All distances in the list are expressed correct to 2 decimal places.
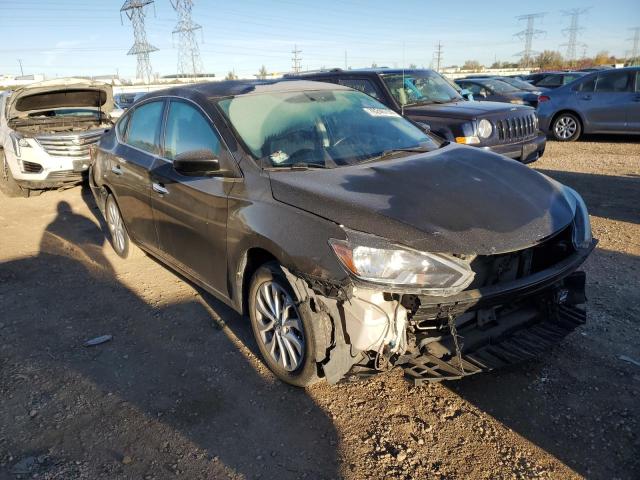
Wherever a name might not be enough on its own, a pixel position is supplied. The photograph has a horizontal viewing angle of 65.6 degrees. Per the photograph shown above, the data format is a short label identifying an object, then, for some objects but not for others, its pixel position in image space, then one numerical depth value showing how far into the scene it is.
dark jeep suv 7.10
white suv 8.21
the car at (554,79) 18.38
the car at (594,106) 10.73
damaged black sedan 2.49
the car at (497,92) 14.49
